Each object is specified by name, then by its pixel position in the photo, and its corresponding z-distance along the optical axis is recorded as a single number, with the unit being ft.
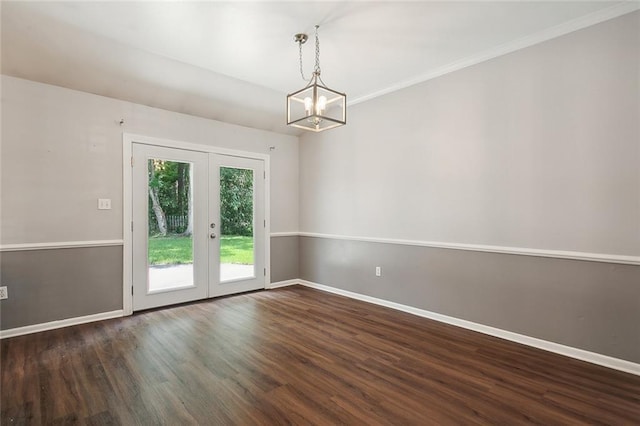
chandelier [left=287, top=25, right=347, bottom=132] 7.97
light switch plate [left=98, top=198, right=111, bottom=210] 11.89
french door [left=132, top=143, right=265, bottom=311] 12.89
